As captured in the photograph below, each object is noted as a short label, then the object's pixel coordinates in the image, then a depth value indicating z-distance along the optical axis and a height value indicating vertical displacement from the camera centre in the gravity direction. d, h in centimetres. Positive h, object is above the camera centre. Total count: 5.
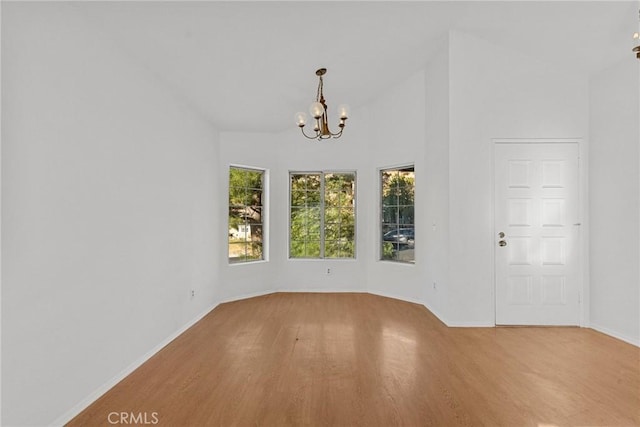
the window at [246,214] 530 +0
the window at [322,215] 583 -2
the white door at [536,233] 388 -23
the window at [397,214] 523 +0
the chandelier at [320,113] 338 +111
